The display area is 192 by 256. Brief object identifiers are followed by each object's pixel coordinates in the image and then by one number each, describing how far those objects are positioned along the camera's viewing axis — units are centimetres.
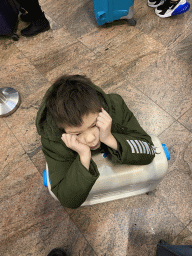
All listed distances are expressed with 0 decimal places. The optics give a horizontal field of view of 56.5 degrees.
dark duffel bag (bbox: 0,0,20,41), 155
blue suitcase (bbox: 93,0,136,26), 142
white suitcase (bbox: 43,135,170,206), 70
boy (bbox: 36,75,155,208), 57
